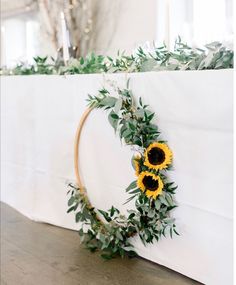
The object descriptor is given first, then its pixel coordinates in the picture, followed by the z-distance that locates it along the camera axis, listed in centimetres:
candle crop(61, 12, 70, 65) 207
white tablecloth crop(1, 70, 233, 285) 133
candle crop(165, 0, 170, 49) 168
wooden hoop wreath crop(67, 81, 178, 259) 149
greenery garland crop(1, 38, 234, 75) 132
